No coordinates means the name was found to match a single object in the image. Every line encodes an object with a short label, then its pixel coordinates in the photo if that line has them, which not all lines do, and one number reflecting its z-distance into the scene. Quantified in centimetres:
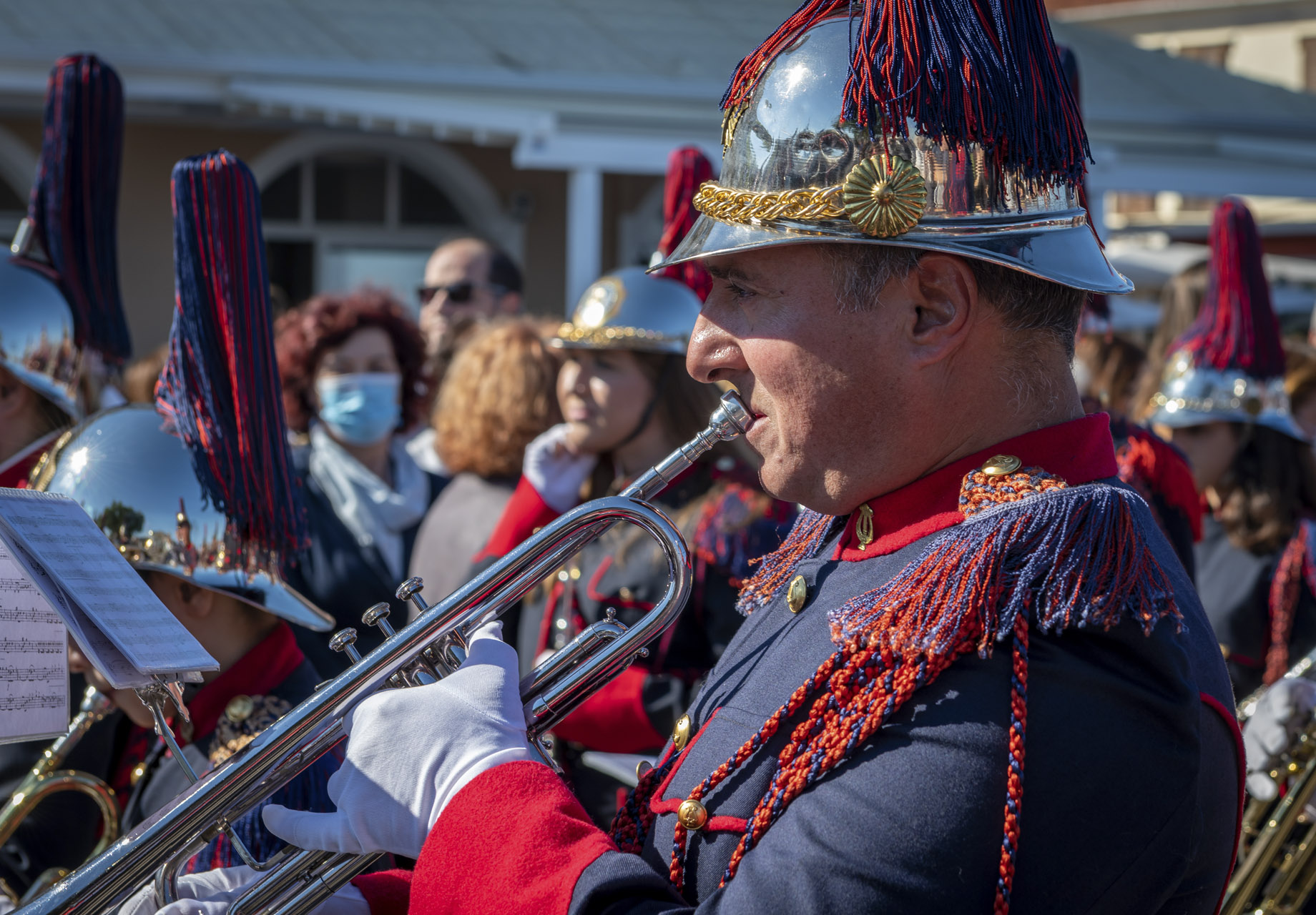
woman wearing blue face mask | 518
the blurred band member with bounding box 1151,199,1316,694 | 405
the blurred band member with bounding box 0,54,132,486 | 313
